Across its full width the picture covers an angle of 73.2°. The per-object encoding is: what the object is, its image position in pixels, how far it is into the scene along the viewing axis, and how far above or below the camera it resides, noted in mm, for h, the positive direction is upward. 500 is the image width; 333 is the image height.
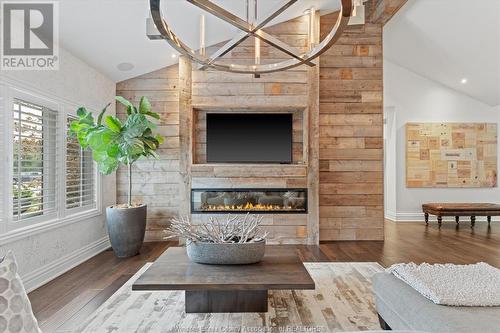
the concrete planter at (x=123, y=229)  4176 -774
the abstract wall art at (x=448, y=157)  6996 +215
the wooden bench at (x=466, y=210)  6169 -790
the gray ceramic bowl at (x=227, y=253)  2504 -641
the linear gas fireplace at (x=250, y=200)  4941 -490
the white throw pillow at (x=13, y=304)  1014 -428
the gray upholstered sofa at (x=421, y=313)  1471 -702
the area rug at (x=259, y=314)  2330 -1110
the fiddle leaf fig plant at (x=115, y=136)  3928 +367
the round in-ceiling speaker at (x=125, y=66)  4618 +1403
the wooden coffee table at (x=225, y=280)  2158 -747
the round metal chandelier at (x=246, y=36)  2182 +978
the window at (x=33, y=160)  3053 +63
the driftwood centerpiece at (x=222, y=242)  2512 -573
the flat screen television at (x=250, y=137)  5070 +454
